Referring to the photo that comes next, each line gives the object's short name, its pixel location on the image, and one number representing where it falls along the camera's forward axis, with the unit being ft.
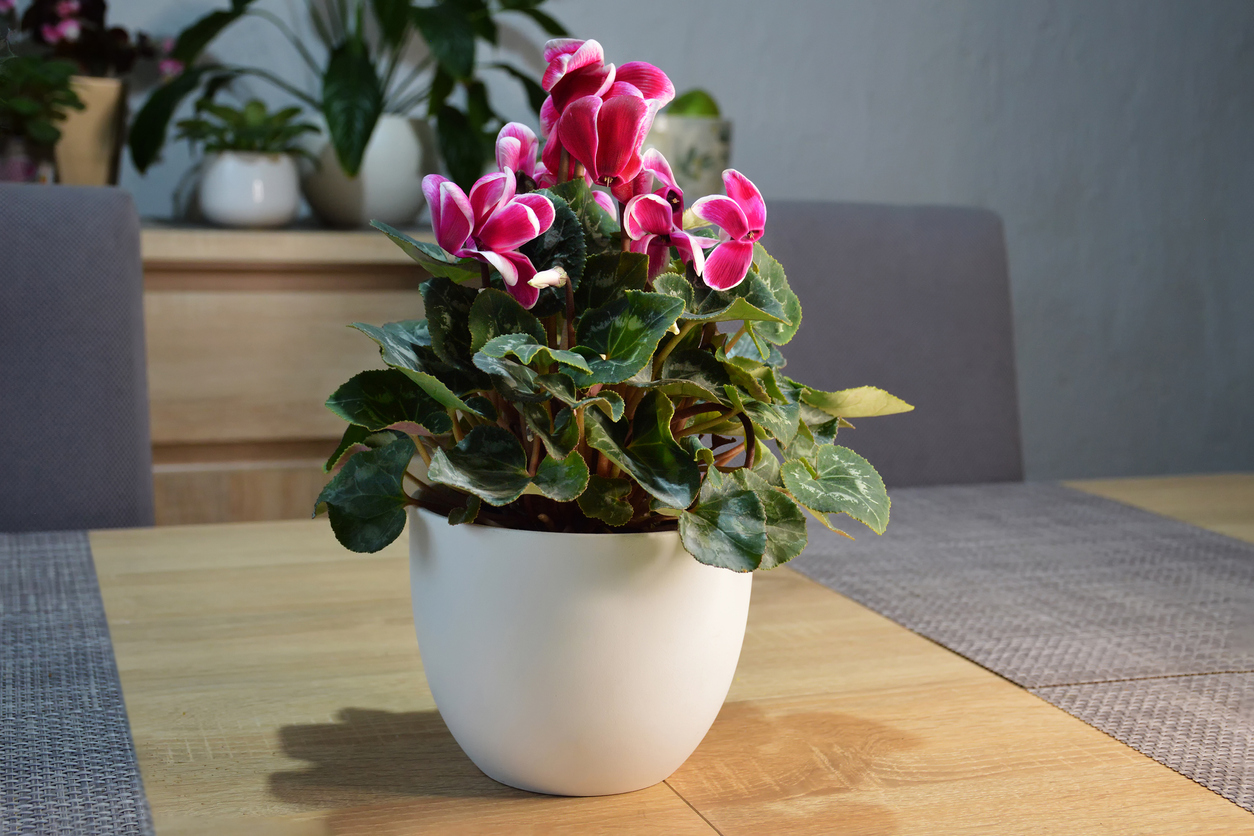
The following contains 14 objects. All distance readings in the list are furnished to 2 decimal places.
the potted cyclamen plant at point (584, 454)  1.49
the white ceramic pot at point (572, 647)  1.52
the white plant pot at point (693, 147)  7.19
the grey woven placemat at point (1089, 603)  2.01
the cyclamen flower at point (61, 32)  6.48
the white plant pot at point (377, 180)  6.98
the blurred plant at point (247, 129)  6.55
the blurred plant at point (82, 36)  6.49
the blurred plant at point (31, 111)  6.09
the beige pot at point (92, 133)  6.50
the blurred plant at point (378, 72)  6.45
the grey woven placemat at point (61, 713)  1.58
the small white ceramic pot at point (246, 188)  6.62
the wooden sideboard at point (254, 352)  6.54
